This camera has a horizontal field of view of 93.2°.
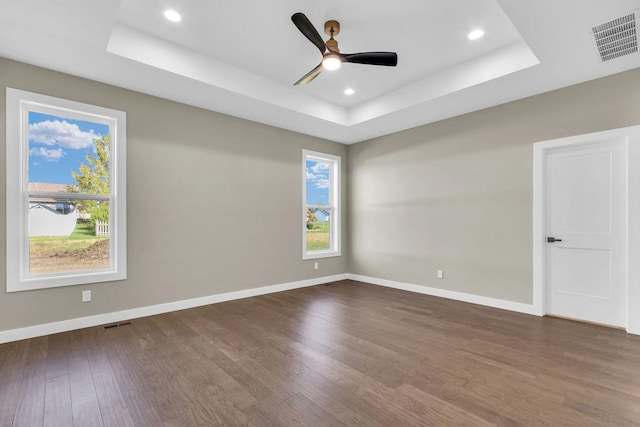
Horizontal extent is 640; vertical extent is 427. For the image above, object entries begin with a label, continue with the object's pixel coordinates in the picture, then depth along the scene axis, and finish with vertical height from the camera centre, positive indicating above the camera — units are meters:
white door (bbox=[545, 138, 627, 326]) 3.40 -0.23
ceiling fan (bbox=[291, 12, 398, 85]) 2.86 +1.52
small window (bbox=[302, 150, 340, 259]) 5.68 +0.16
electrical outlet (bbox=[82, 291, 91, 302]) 3.43 -0.94
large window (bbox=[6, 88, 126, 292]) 3.10 +0.24
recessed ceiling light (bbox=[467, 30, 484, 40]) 3.11 +1.87
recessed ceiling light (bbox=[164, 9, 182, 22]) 2.84 +1.89
